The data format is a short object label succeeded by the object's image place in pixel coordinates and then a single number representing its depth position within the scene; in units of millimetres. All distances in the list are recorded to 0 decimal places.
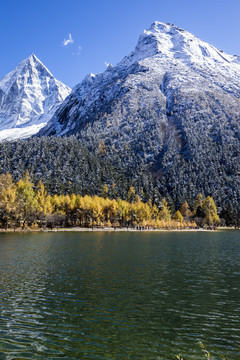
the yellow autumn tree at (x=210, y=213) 185250
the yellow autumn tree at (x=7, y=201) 110562
